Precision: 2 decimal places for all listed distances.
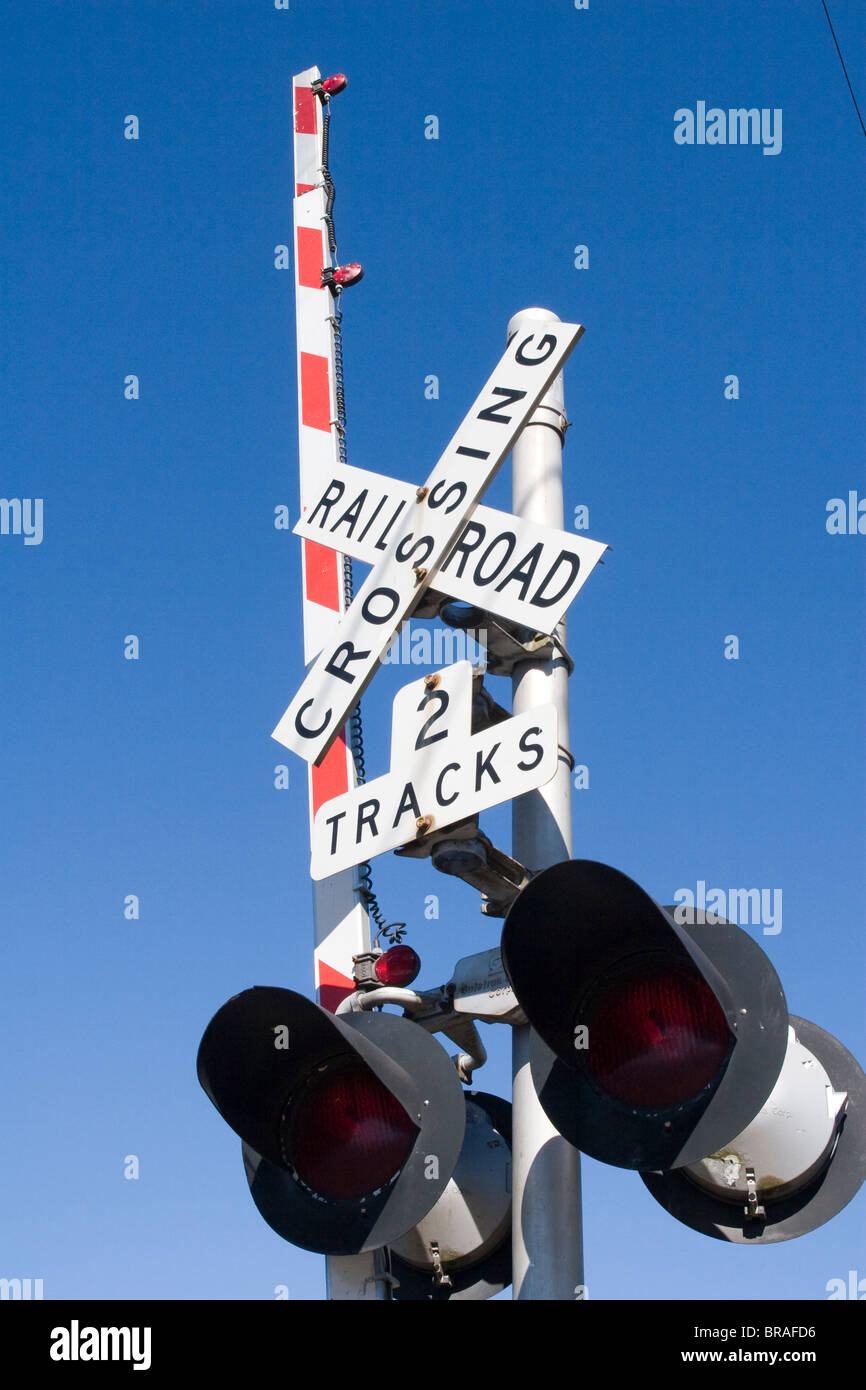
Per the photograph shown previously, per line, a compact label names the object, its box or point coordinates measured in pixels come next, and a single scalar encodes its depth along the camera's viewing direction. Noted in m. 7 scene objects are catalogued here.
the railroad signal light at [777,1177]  4.21
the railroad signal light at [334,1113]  3.95
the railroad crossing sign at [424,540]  4.79
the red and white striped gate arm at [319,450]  5.38
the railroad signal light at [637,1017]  3.54
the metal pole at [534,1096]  4.16
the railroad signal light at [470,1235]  4.64
